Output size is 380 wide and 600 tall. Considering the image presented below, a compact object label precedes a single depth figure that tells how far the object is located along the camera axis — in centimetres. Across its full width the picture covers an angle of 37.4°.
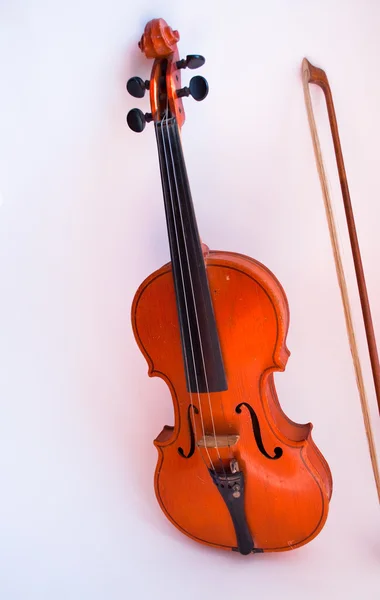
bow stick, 133
